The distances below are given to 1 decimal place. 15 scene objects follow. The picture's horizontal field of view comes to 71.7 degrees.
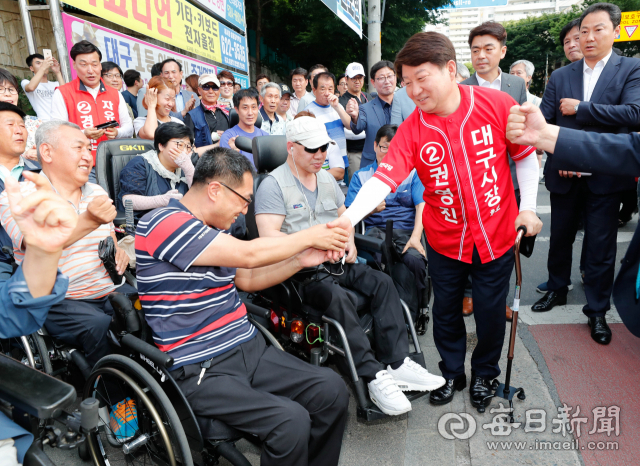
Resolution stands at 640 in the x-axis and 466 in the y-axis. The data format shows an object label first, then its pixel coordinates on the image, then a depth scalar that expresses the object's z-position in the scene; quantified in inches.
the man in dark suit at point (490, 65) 131.9
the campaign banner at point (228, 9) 327.4
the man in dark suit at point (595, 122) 115.0
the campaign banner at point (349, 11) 299.9
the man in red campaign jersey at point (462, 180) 83.2
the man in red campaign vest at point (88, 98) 159.2
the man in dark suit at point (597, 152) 66.5
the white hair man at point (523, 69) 220.8
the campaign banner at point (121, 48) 181.2
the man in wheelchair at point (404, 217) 123.6
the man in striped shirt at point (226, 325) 66.6
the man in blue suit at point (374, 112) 174.6
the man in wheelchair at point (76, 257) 89.6
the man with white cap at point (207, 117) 192.2
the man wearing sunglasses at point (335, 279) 90.7
